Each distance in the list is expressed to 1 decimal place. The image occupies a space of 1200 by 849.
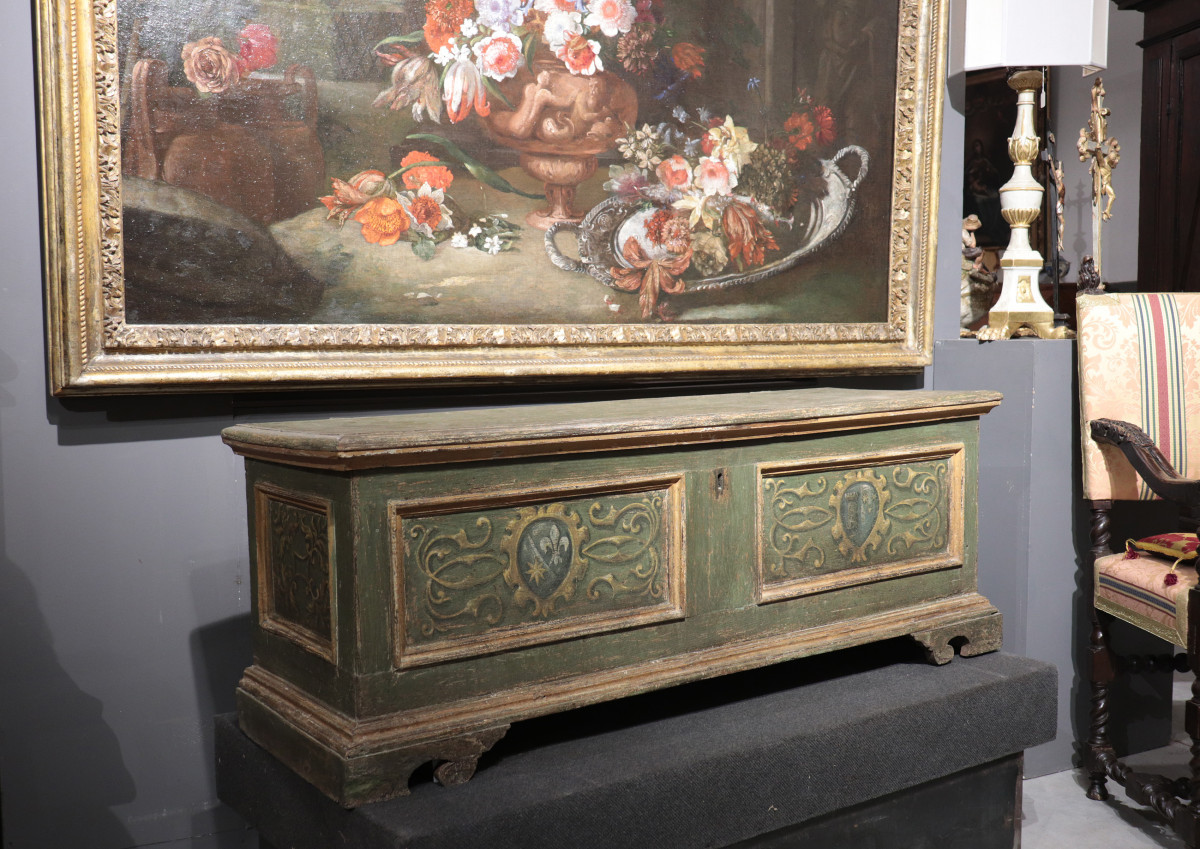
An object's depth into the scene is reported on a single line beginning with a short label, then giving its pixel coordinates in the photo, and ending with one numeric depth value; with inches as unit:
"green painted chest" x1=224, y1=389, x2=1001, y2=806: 68.2
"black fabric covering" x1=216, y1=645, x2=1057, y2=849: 69.2
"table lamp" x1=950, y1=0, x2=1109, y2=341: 115.0
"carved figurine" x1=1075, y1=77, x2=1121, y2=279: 124.4
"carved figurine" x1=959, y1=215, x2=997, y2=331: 140.0
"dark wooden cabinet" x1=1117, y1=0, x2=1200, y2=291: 172.1
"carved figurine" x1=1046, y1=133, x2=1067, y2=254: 122.1
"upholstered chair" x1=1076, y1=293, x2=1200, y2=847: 109.5
